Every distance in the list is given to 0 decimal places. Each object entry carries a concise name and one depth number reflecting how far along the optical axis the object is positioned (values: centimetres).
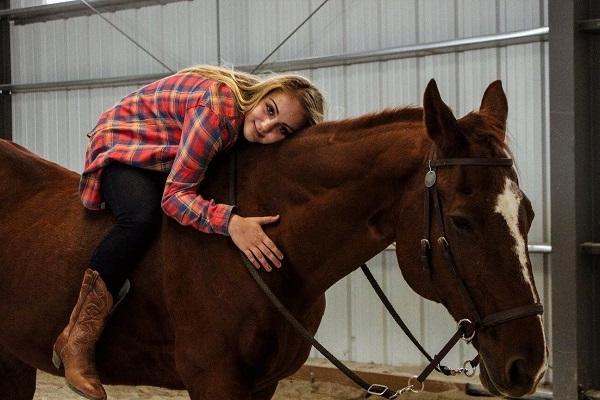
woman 390
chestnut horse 356
